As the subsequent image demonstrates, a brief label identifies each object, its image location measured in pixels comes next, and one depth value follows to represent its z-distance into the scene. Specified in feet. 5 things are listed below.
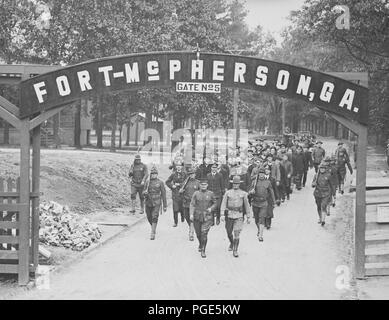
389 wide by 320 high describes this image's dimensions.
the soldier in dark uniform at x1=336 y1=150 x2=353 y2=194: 72.57
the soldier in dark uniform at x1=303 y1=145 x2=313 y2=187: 81.09
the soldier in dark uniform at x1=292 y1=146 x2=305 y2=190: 77.05
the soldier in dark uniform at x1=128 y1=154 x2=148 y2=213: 60.29
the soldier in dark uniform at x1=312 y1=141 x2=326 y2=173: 81.15
